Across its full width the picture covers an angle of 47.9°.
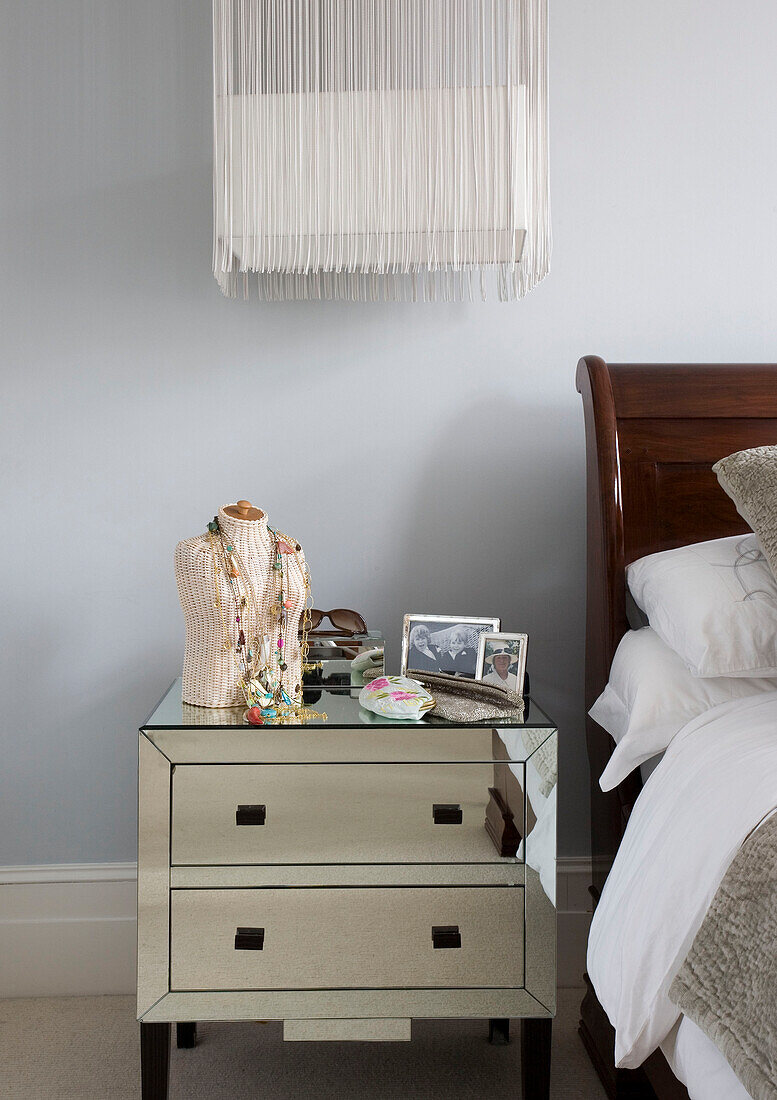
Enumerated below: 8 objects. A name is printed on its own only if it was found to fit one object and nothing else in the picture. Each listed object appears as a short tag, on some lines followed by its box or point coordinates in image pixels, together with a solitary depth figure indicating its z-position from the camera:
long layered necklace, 1.43
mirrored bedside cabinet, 1.34
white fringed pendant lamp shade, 1.54
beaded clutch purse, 1.40
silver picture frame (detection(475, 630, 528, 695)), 1.52
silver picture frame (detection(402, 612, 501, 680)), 1.55
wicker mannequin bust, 1.43
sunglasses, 1.67
